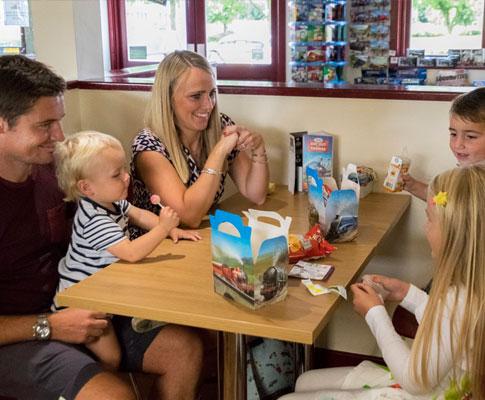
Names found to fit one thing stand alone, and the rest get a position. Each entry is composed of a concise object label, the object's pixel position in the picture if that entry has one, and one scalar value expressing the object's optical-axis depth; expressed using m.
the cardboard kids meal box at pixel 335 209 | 2.03
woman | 2.29
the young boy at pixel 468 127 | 2.25
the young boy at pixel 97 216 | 1.93
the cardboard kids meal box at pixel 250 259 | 1.55
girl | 1.48
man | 1.84
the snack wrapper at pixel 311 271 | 1.78
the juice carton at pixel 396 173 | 2.45
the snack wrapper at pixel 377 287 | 1.84
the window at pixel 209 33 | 6.57
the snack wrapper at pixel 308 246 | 1.89
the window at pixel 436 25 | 6.11
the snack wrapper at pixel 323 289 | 1.68
